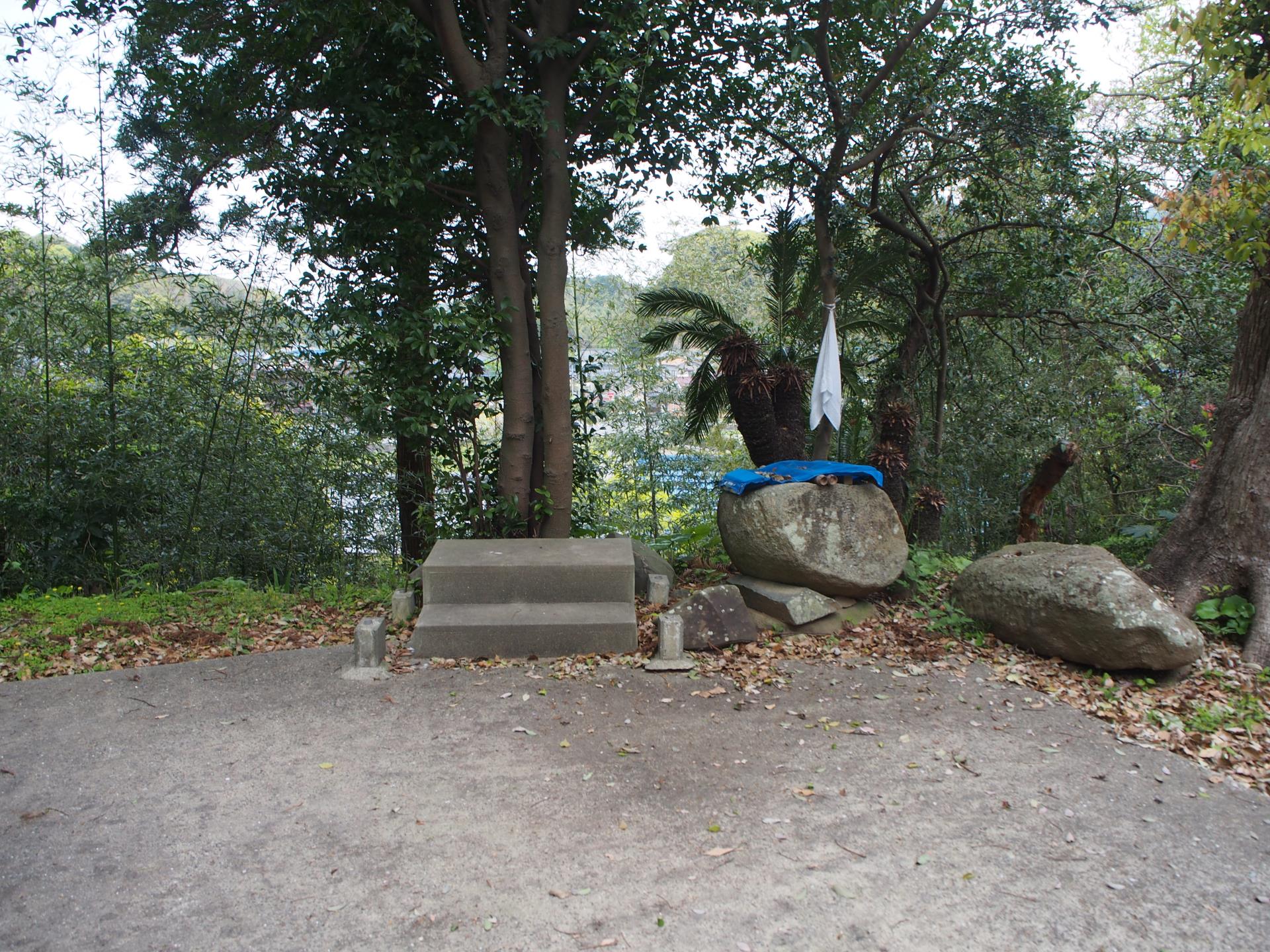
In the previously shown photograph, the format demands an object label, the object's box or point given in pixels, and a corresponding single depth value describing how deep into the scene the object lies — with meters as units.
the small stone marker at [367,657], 4.72
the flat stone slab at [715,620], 5.12
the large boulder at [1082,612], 4.52
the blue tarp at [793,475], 5.73
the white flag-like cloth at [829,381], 7.03
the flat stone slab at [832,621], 5.50
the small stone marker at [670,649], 4.82
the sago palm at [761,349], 7.10
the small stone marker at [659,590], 6.06
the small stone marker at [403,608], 5.70
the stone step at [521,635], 5.02
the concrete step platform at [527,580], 5.33
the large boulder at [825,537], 5.55
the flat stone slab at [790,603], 5.48
